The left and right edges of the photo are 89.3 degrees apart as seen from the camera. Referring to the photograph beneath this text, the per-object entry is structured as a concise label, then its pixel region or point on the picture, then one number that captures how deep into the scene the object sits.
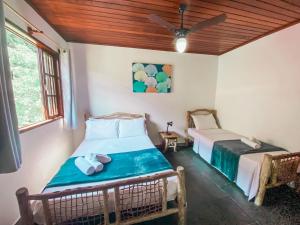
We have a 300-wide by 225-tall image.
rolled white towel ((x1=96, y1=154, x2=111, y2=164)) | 1.81
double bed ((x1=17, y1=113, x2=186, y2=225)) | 1.14
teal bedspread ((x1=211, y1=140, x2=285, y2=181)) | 2.22
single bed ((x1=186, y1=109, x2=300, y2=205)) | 1.87
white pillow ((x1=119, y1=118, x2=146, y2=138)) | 2.90
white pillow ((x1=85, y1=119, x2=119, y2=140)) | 2.79
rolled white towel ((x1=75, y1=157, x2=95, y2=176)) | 1.57
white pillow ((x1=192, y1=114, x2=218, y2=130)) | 3.49
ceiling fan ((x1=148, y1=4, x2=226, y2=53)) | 1.60
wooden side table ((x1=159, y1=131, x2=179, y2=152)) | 3.29
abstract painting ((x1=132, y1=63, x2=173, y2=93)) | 3.33
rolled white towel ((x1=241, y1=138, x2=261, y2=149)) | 2.31
